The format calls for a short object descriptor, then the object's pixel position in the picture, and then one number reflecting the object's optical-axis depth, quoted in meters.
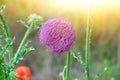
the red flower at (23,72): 0.98
